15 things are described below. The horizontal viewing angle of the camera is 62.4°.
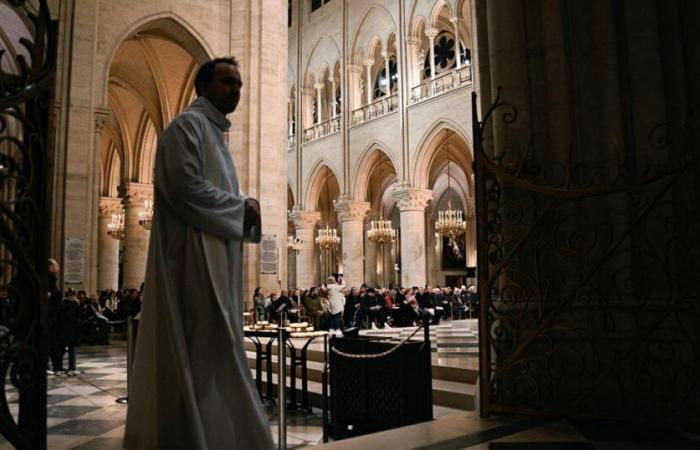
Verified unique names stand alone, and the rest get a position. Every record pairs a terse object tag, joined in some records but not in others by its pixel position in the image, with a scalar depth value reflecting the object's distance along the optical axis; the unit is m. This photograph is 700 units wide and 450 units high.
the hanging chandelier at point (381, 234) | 22.55
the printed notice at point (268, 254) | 14.76
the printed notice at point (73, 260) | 12.32
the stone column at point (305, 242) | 27.91
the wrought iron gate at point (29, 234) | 1.85
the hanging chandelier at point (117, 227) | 21.50
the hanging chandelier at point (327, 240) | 25.09
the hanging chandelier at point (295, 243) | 25.37
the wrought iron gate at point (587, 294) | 3.34
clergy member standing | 2.12
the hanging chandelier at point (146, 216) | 17.41
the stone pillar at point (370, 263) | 30.64
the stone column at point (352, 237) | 24.89
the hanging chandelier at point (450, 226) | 21.03
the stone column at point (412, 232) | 22.20
